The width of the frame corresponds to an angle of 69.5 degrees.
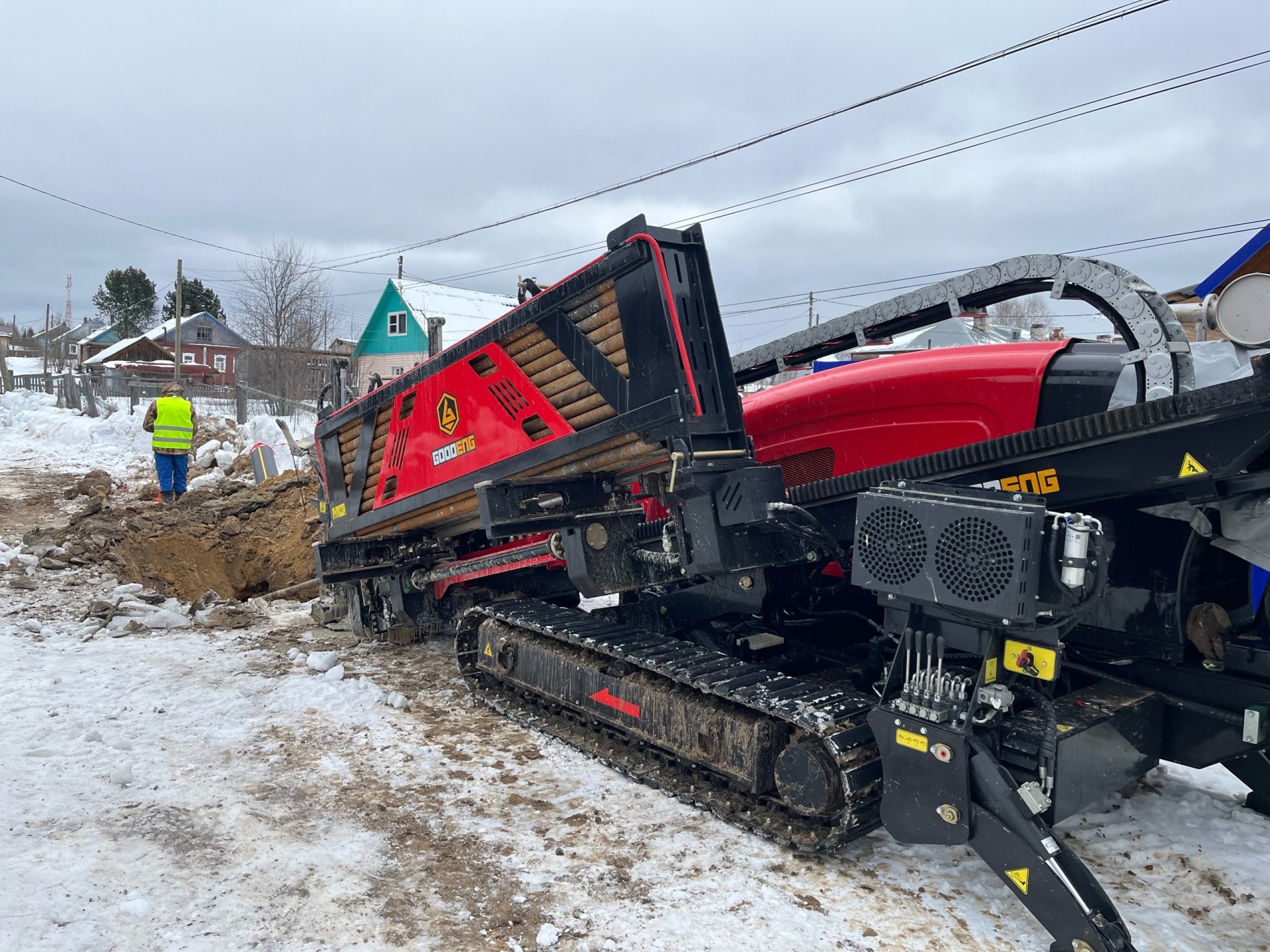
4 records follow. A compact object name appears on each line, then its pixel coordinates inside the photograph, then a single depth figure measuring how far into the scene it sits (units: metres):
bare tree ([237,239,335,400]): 26.83
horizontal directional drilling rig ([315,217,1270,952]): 2.82
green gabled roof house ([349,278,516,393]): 33.56
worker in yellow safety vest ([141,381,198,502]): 10.75
